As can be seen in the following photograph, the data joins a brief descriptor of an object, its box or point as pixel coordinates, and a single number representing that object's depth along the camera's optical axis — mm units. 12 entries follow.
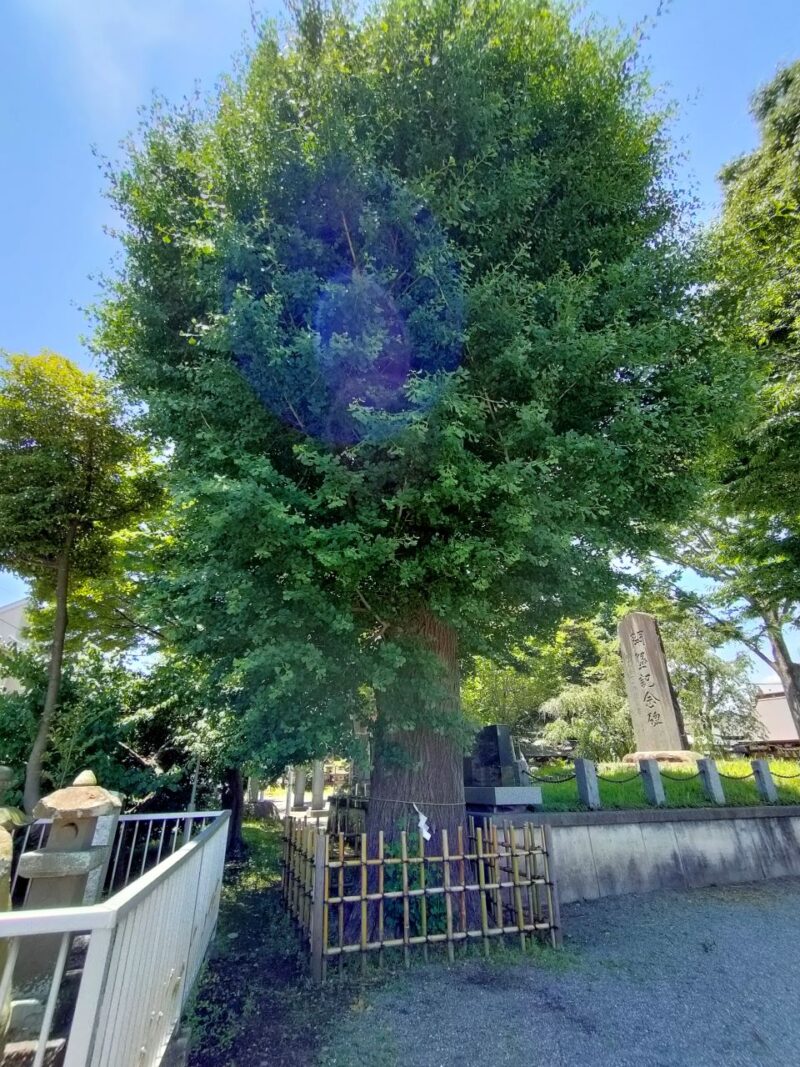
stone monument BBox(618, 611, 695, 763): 10719
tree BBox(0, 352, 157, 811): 9352
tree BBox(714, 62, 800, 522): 7423
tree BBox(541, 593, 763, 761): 19031
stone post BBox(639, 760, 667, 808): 7719
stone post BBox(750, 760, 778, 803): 8695
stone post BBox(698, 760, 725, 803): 8141
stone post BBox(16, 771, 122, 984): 3723
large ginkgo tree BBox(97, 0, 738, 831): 4477
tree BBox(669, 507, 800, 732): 10633
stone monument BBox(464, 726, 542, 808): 6934
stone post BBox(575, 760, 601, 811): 7207
